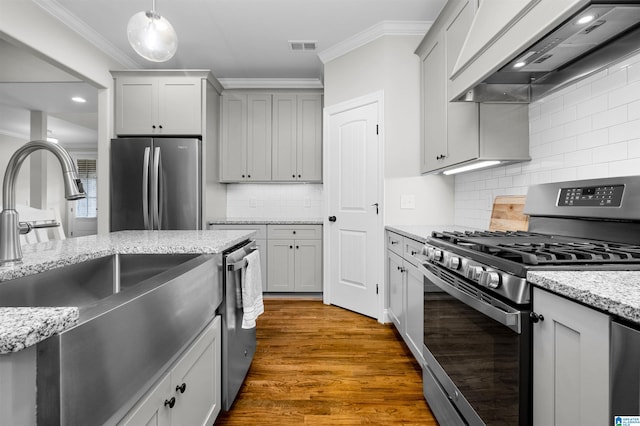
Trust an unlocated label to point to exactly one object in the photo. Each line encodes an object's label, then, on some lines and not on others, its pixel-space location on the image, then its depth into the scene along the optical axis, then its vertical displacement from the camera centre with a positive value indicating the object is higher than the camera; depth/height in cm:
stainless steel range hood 115 +69
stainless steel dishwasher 161 -64
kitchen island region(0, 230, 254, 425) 49 -23
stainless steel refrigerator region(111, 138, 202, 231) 344 +29
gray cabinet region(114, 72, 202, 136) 361 +117
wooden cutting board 198 -4
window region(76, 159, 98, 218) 867 +63
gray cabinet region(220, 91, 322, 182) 424 +95
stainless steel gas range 96 -28
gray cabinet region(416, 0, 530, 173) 204 +64
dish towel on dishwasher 181 -50
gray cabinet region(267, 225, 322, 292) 396 -64
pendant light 179 +99
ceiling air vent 337 +176
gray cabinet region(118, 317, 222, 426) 93 -65
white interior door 315 +4
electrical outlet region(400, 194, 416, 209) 310 +7
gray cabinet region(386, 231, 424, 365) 205 -61
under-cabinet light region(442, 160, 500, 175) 218 +32
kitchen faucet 99 +5
